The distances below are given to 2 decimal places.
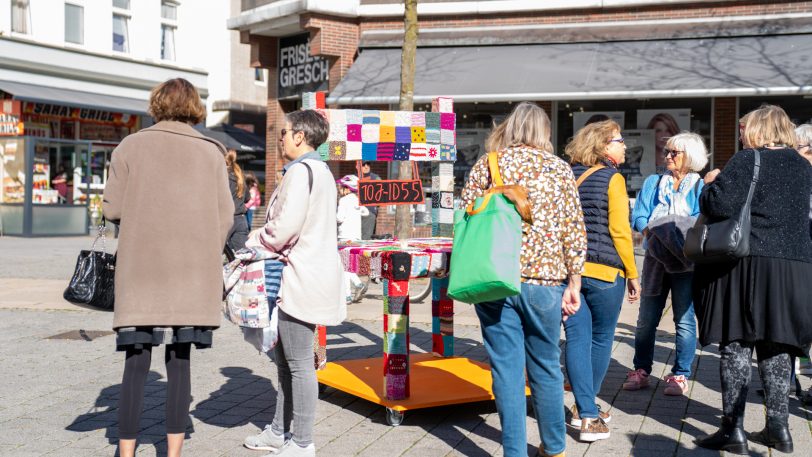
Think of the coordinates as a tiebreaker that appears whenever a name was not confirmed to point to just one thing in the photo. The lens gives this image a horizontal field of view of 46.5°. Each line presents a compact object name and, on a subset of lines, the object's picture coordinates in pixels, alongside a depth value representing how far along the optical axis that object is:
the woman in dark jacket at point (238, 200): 9.76
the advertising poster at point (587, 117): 17.84
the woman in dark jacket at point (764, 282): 4.91
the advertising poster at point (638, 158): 17.64
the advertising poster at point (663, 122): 17.42
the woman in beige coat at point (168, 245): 4.20
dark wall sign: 19.83
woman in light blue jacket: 6.18
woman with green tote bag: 4.36
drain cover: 8.65
